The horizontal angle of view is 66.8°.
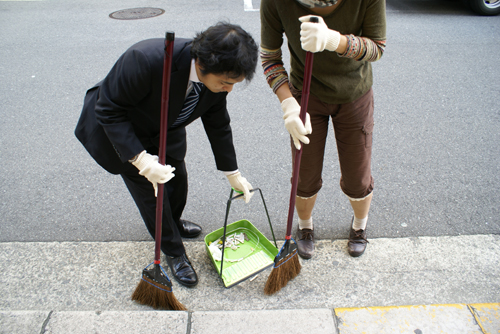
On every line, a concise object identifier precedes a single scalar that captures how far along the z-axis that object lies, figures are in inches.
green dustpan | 89.8
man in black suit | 60.6
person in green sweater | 67.2
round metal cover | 265.0
